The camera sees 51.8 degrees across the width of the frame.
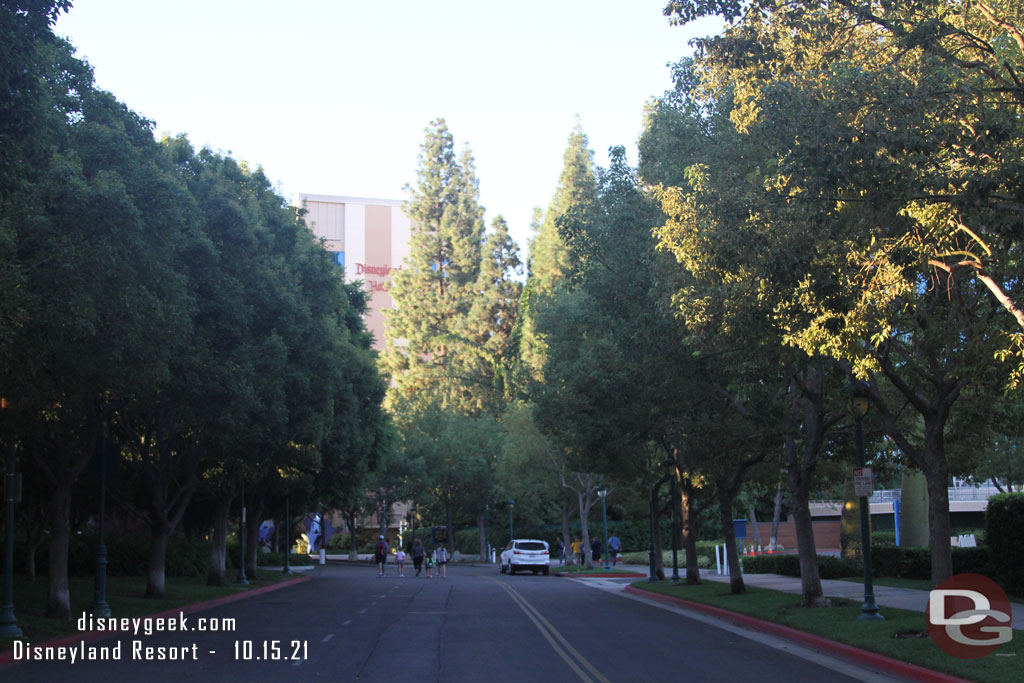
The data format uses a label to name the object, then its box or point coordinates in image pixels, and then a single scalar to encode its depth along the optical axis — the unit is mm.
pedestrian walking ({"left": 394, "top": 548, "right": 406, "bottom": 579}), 50872
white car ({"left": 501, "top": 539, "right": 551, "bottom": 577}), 51469
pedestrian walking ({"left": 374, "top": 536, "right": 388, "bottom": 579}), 49094
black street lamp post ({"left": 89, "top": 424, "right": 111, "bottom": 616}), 22453
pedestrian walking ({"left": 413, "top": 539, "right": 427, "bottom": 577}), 49781
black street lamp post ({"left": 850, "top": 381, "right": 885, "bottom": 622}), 18562
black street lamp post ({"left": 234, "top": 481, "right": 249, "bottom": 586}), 39812
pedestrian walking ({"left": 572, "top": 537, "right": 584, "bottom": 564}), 63231
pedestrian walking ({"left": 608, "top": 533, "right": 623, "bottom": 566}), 57403
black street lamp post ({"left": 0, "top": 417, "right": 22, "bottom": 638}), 18203
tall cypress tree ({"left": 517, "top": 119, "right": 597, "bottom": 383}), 53956
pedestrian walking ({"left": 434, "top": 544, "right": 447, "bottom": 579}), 48031
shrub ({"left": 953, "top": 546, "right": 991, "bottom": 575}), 26156
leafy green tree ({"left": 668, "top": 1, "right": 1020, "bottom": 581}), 13203
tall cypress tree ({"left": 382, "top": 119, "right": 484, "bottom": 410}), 83125
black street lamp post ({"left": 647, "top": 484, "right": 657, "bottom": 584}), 36469
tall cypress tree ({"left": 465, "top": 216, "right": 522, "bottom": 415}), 78750
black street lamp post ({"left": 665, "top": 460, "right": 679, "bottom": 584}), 33625
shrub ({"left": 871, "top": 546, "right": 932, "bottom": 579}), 29312
